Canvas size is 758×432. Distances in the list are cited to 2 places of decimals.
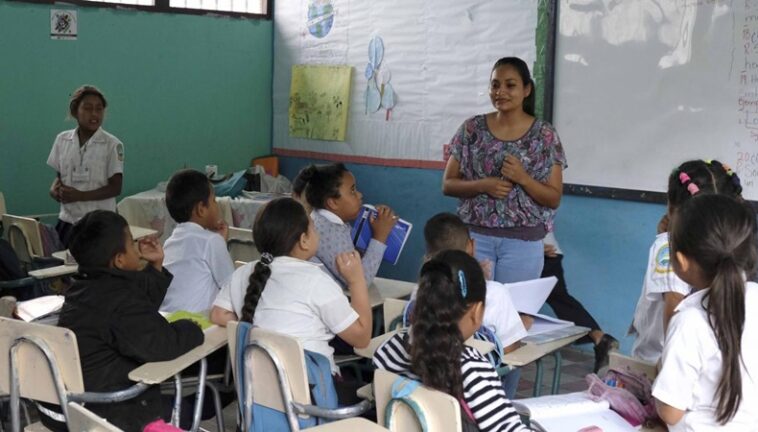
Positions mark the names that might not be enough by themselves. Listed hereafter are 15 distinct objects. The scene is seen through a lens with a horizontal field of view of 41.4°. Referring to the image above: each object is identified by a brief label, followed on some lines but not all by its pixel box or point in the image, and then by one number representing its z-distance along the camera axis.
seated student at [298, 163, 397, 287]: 3.64
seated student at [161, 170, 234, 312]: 3.63
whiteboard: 4.49
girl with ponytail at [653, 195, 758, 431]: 2.00
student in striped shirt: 2.27
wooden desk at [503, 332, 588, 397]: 2.87
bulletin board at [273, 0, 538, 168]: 5.60
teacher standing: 3.81
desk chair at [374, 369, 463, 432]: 2.10
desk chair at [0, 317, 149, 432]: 2.71
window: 6.14
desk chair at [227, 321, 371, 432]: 2.60
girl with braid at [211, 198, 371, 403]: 2.90
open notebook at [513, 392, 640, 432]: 2.27
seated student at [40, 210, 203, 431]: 2.84
